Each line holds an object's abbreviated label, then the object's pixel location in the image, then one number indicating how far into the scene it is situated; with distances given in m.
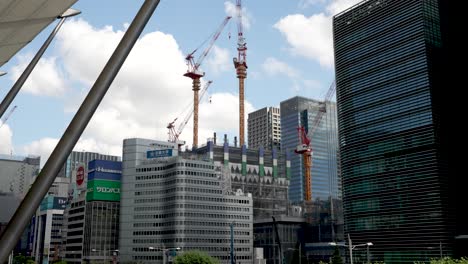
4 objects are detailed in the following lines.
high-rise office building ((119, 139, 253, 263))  172.75
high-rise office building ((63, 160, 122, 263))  189.00
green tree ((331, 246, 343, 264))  120.28
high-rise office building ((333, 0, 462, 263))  133.38
